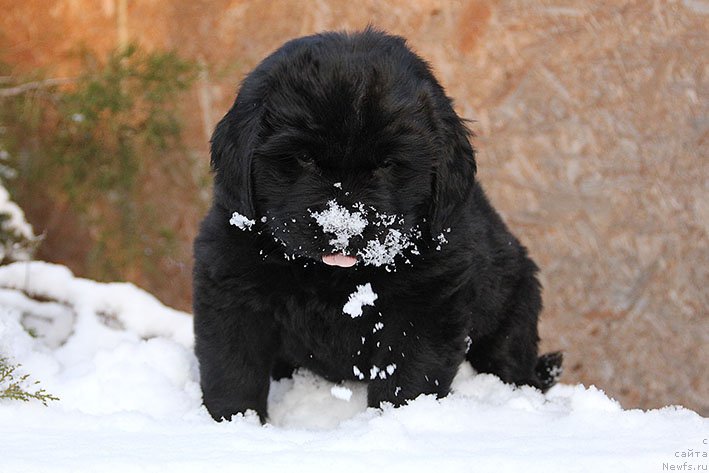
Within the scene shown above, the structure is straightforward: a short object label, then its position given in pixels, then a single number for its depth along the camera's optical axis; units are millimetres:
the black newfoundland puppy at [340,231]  2189
